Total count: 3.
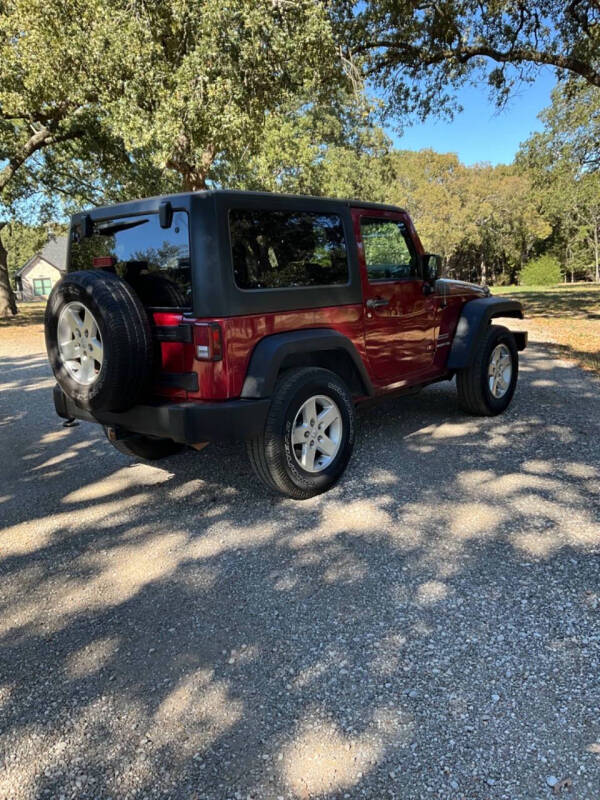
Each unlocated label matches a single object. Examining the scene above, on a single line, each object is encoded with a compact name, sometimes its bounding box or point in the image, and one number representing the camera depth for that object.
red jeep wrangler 3.46
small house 62.75
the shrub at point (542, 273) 45.47
